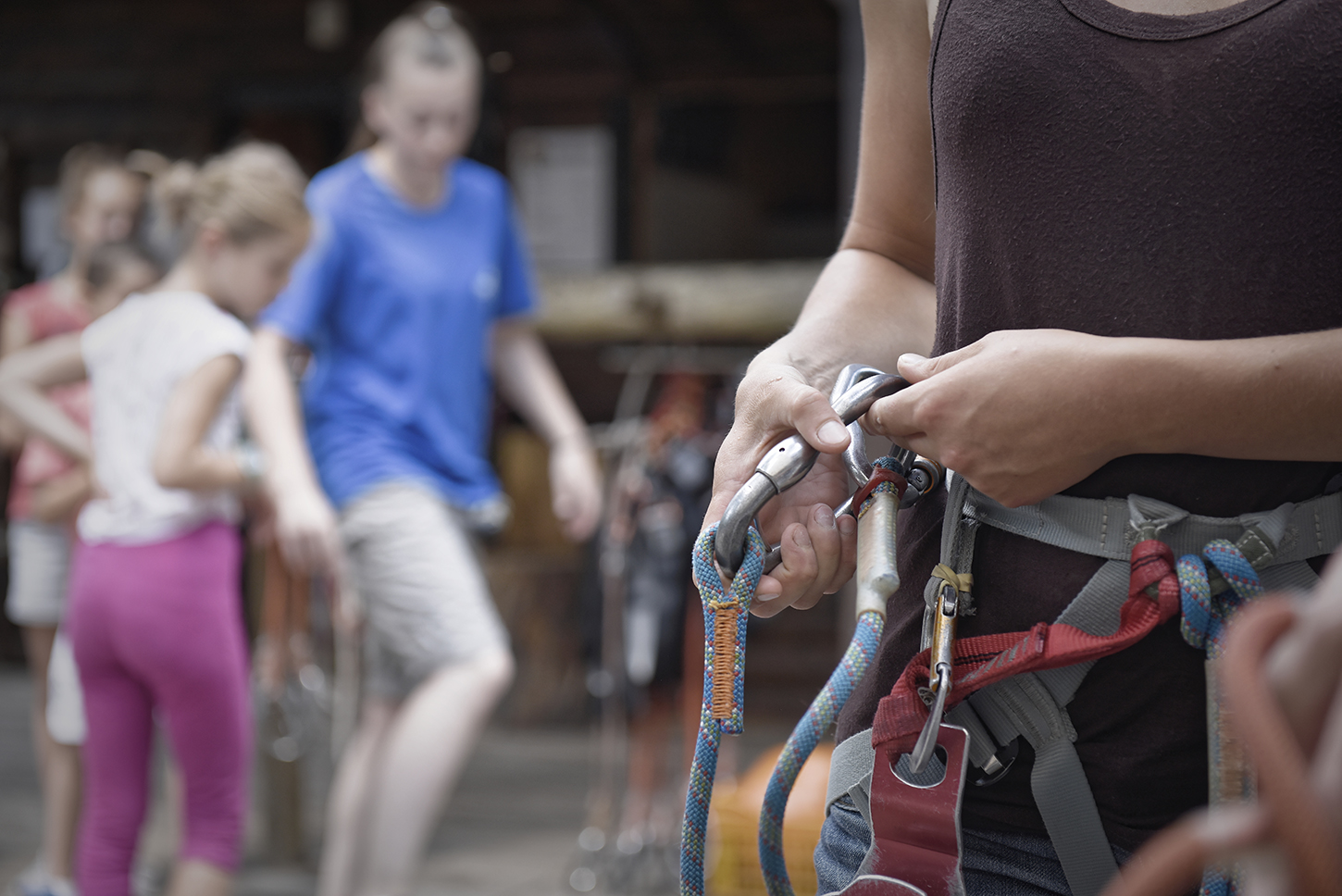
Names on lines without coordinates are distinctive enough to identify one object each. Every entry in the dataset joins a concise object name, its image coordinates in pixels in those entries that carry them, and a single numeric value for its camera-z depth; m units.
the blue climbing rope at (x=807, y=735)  0.95
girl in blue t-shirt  2.96
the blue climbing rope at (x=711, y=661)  1.00
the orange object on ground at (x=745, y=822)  3.14
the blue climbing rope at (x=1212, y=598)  0.91
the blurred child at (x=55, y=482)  3.61
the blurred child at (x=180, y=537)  2.79
